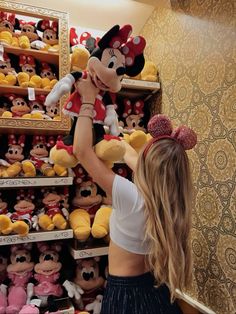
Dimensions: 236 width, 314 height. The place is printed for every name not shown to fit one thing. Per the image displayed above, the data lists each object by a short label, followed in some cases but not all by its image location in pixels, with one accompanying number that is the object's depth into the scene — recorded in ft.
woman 3.23
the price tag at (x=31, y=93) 5.27
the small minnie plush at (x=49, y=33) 5.69
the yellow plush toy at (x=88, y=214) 5.10
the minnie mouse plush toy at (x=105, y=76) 3.32
